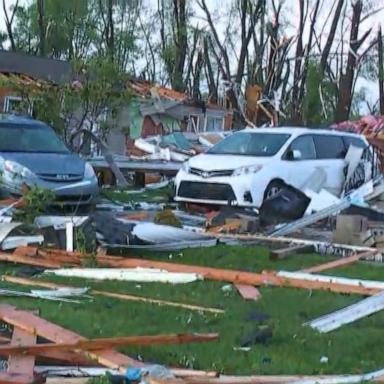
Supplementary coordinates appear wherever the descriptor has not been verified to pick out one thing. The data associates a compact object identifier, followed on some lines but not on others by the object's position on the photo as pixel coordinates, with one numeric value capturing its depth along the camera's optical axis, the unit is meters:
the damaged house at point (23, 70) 30.63
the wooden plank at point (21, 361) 5.82
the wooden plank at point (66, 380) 5.63
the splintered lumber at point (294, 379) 5.71
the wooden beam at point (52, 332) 6.07
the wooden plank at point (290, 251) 12.33
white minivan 17.61
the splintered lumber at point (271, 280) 9.63
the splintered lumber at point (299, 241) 12.90
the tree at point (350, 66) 41.03
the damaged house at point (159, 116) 37.69
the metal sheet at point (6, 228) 12.14
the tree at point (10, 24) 56.19
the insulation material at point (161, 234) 12.45
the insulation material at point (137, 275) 10.14
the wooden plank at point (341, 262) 11.20
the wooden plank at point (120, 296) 8.57
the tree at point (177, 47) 52.62
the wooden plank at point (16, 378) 5.53
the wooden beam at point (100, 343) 6.16
